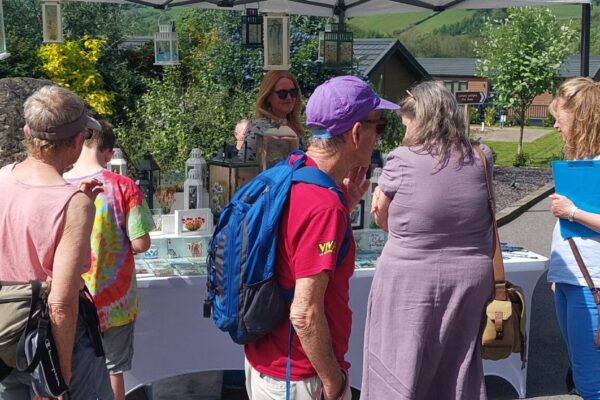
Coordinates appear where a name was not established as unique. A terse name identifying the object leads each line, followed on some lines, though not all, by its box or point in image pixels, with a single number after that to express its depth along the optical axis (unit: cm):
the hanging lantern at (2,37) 473
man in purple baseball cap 233
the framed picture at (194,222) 454
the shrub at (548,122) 3962
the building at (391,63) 2844
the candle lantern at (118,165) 482
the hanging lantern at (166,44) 753
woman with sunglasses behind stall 535
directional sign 618
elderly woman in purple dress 323
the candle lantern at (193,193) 477
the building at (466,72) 5663
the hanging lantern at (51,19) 723
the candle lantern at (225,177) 466
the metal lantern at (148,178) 495
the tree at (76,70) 1367
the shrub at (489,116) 3762
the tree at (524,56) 1911
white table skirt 425
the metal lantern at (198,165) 487
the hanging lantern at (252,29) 688
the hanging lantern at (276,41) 591
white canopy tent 653
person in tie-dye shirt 352
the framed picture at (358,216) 471
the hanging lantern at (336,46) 729
